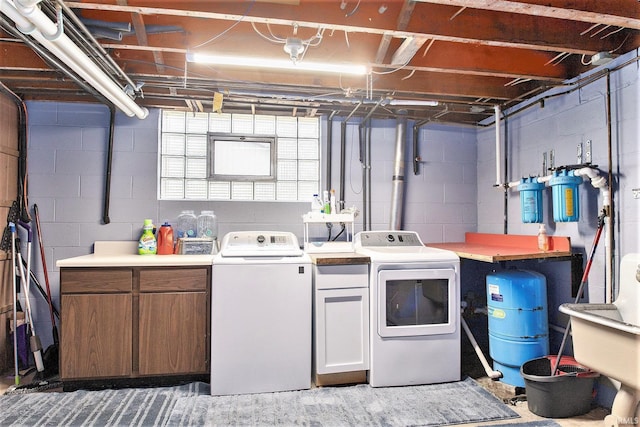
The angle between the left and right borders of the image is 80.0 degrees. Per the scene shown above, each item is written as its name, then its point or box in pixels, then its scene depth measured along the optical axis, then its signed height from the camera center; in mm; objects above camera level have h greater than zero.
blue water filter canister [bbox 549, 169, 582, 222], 2566 +207
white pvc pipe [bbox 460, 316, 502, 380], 2822 -1025
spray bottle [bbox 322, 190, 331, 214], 3402 +221
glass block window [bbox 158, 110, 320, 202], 3533 +658
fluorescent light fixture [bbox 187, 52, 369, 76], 2303 +1023
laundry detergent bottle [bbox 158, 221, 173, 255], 3234 -131
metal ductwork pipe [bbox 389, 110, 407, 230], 3680 +494
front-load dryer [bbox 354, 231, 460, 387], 2771 -672
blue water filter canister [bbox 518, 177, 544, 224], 2867 +210
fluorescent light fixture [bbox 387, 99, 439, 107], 3227 +1063
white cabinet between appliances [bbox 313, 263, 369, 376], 2764 -671
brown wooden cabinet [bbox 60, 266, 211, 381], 2648 -680
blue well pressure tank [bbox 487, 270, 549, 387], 2691 -665
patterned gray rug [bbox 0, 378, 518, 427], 2303 -1173
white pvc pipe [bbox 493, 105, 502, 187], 3383 +712
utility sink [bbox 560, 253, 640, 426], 1827 -563
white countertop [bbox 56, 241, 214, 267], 2637 -249
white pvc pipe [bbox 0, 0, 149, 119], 1634 +907
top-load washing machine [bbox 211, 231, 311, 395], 2668 -688
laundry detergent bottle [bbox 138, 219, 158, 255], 3199 -139
